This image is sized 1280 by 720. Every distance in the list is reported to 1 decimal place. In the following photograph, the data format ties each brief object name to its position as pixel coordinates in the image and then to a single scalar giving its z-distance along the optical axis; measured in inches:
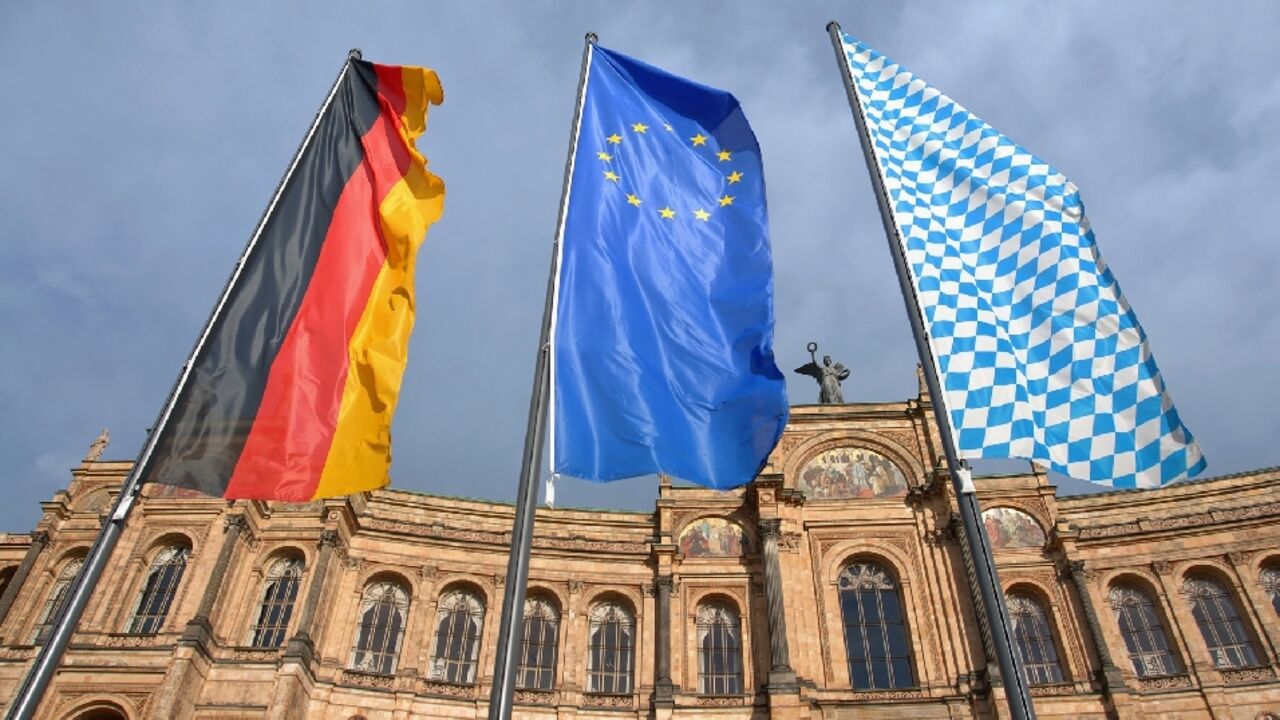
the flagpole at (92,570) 372.6
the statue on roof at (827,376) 1755.7
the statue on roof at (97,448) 1556.7
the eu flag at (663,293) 455.5
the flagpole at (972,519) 359.6
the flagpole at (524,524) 367.2
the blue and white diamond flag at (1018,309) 429.1
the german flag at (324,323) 459.5
